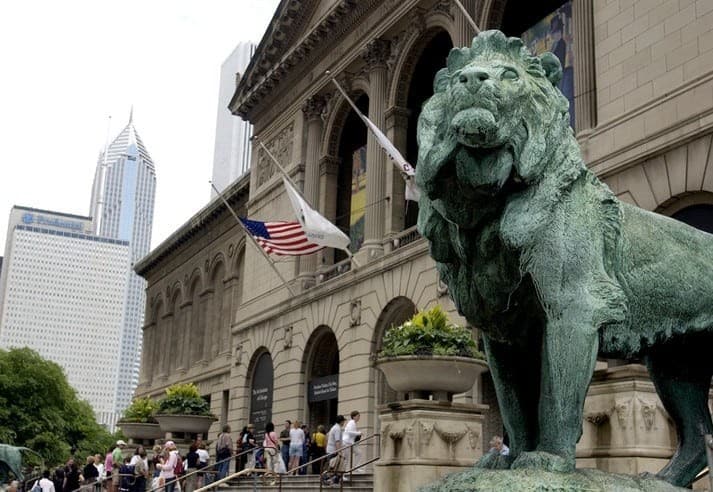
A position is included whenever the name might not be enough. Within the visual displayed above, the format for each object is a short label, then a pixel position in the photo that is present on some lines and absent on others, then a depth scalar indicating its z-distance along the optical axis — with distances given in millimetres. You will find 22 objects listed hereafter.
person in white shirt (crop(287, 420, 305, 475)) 21859
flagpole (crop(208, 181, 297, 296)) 34669
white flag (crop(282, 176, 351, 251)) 27266
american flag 27781
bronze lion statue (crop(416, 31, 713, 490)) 3596
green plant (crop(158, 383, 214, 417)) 29853
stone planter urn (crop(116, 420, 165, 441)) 34781
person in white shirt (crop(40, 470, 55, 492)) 26281
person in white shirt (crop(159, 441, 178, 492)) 21672
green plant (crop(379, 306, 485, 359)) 12445
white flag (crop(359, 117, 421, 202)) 22812
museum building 18562
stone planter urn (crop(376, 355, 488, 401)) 12305
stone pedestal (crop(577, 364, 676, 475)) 9047
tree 68688
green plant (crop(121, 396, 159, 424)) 34938
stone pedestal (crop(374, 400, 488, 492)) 12008
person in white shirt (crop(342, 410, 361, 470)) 18641
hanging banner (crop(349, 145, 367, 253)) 33562
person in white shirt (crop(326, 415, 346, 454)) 19672
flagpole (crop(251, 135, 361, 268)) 30109
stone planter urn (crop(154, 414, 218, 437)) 29766
